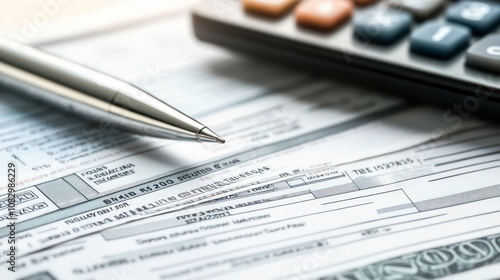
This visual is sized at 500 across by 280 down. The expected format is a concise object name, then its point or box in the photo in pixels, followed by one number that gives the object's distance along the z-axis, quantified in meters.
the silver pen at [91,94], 0.20
